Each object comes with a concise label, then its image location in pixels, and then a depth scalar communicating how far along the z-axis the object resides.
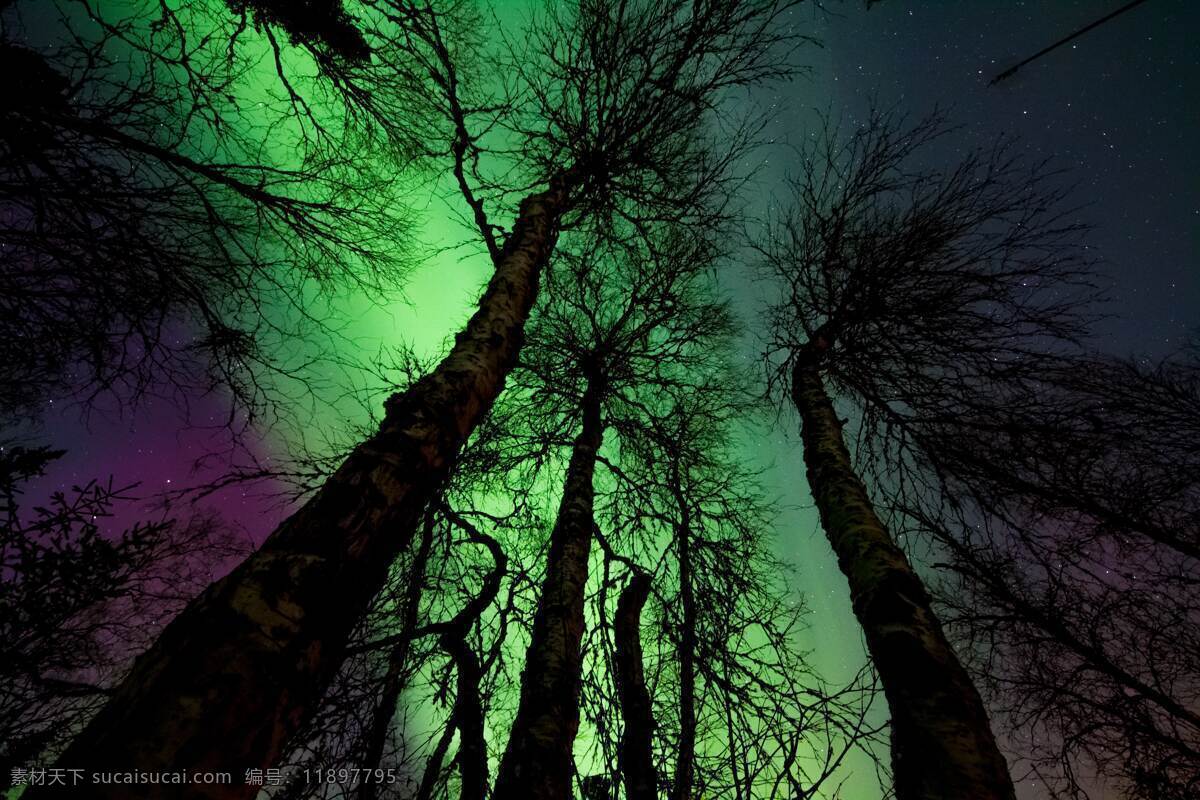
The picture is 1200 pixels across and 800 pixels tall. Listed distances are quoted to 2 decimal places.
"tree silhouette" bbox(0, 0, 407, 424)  2.62
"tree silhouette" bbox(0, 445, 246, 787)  3.94
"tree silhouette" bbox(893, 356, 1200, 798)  3.86
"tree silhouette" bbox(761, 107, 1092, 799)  1.57
